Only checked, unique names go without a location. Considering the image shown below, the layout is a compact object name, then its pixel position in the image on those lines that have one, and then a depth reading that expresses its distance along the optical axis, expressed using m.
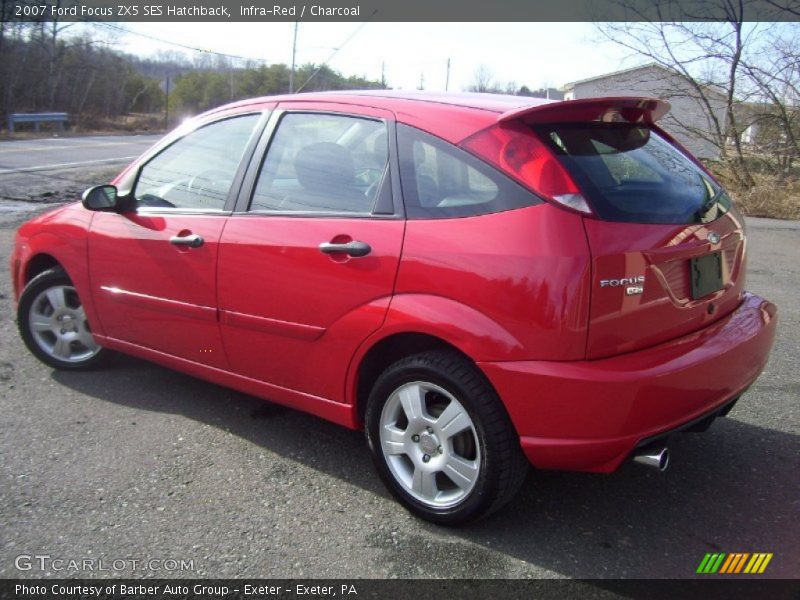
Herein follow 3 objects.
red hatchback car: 2.46
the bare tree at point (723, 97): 15.86
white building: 16.81
